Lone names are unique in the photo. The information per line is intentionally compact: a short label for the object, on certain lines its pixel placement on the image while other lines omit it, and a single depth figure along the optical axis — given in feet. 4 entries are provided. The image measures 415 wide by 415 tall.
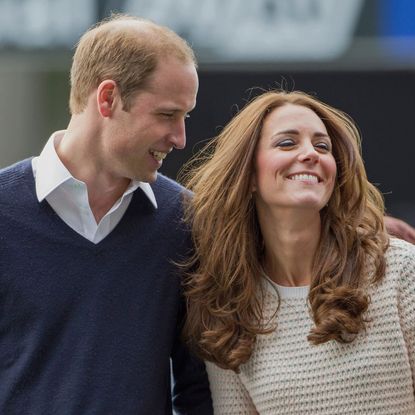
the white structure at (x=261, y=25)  57.06
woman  23.31
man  23.65
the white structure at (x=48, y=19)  58.59
